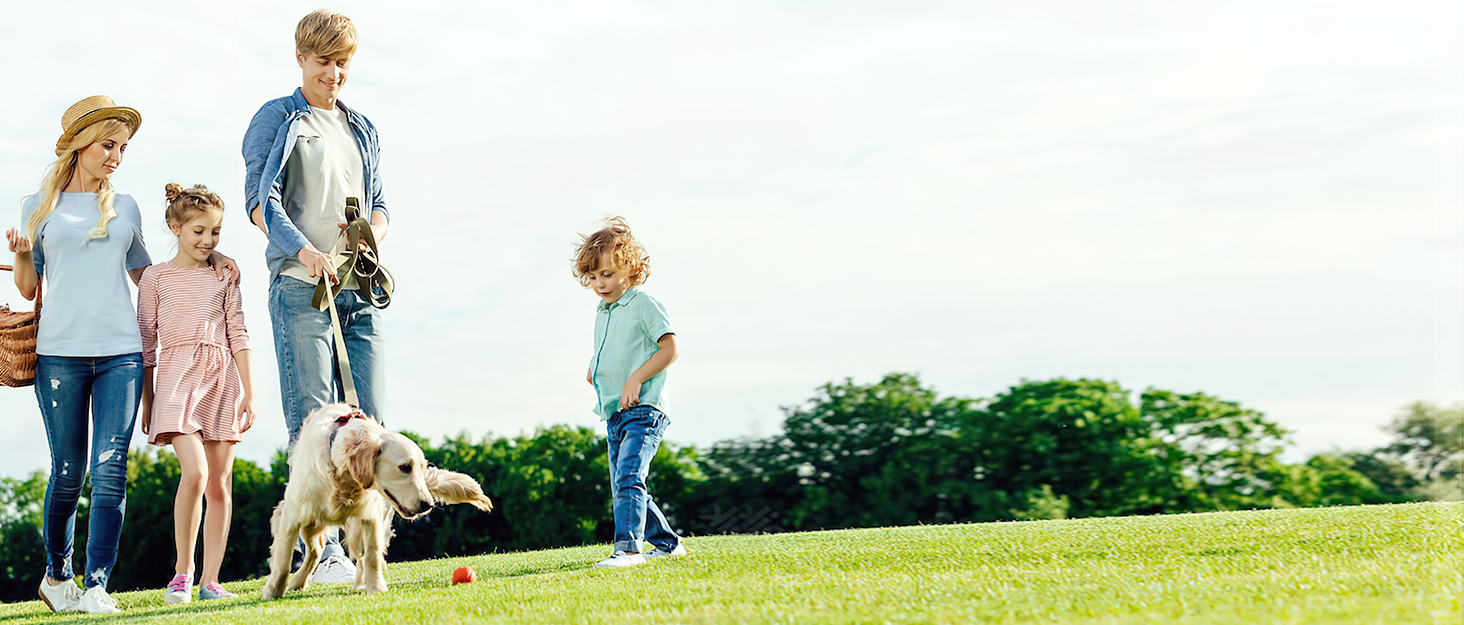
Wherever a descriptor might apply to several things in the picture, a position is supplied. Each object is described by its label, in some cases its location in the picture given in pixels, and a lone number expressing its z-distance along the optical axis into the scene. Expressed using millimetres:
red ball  5664
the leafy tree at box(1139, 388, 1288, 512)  11789
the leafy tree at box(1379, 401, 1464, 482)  12328
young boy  5656
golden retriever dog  4852
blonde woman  5590
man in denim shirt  5336
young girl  5598
